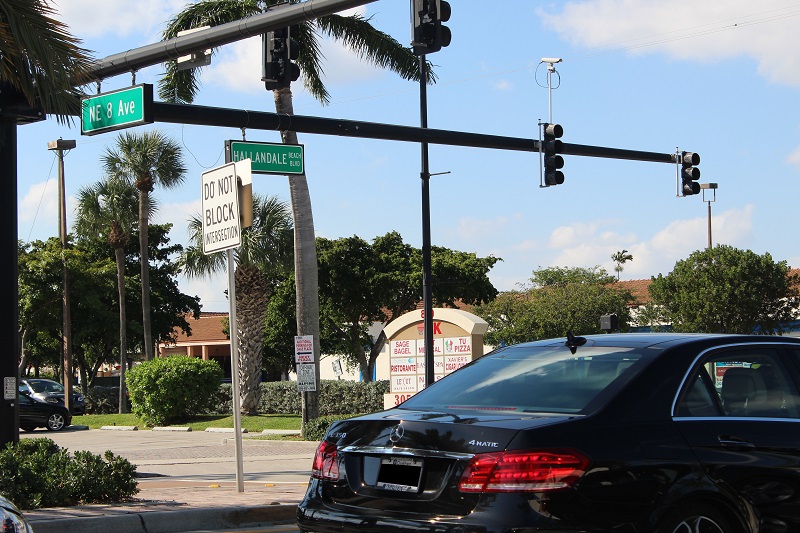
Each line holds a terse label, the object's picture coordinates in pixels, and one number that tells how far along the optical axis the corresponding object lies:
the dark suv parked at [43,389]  34.66
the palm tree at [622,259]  120.06
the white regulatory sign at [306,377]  24.06
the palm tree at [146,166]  39.78
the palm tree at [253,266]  35.03
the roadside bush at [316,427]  23.94
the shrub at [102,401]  42.88
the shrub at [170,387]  33.31
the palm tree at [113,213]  41.88
